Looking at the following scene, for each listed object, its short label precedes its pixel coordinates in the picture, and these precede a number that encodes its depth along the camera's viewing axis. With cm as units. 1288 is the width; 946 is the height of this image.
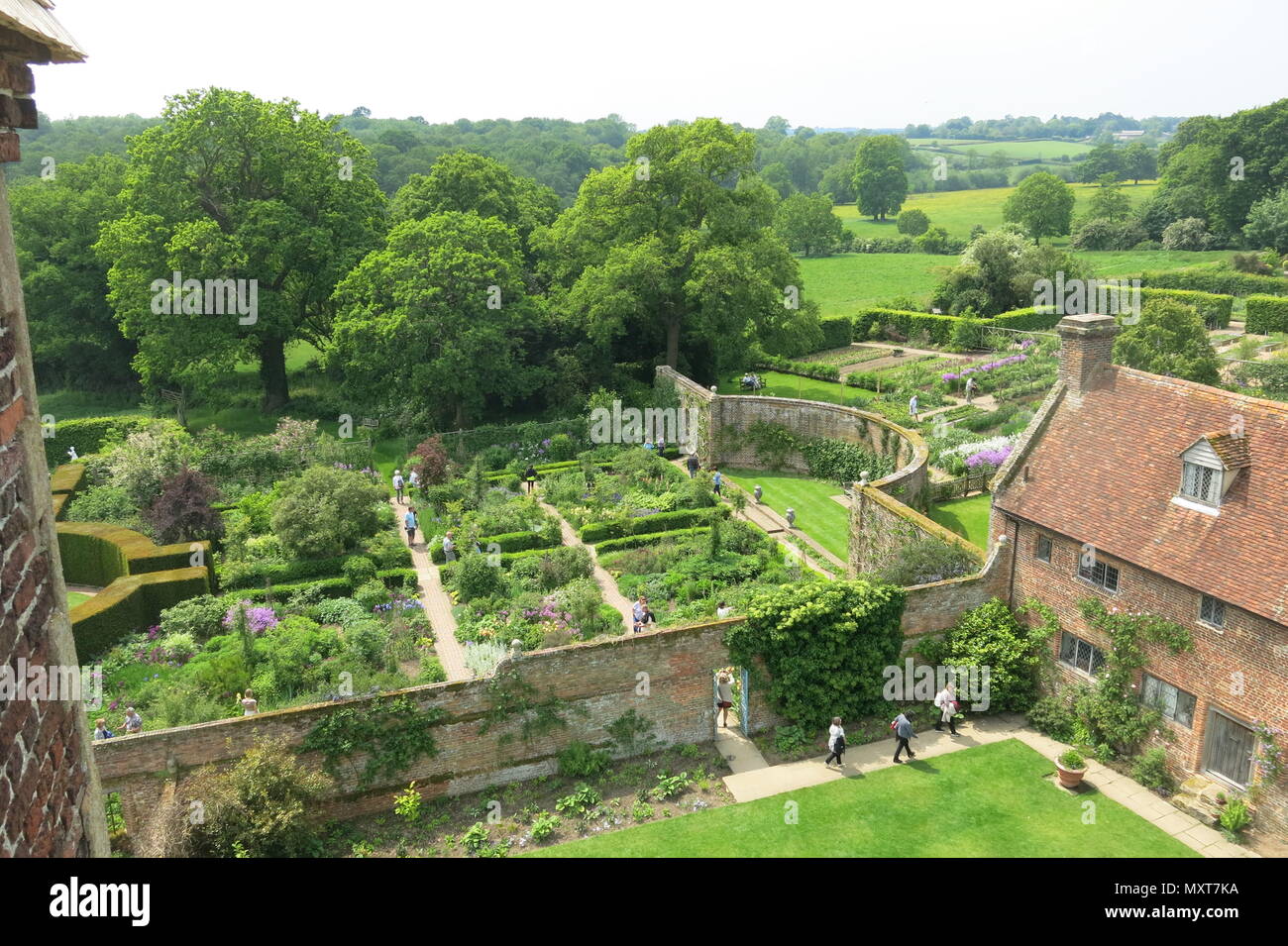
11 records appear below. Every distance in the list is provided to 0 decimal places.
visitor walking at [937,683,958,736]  1895
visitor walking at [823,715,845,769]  1769
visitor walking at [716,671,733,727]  1991
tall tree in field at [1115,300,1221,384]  3500
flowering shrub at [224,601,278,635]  2294
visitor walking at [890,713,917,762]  1797
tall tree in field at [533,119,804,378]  3778
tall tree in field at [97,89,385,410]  3812
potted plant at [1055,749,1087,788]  1697
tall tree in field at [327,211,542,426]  3591
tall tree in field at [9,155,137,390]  4603
